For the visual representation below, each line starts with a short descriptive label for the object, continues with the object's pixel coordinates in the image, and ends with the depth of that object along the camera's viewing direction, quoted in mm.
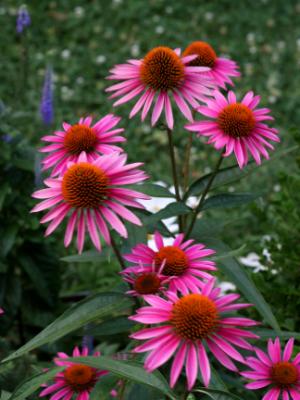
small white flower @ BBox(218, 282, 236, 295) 2352
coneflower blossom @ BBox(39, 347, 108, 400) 1410
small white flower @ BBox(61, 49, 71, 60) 4980
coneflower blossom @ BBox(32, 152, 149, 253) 1229
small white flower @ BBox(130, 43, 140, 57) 4996
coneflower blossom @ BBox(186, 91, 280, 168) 1420
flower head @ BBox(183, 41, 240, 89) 1699
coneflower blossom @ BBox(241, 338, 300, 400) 1290
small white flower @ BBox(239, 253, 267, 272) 2321
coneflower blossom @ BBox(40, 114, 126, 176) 1450
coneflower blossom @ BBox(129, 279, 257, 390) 1061
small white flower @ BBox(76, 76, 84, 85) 4754
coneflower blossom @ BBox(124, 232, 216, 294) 1266
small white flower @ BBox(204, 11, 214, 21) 5477
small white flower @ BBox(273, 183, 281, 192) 3873
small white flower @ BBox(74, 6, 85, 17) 5469
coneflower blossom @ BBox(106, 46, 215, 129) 1506
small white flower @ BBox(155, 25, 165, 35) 5285
